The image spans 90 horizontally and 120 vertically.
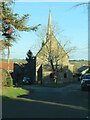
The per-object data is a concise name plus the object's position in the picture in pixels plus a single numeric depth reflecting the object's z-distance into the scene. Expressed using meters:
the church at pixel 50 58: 61.87
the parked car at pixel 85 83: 28.41
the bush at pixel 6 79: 26.33
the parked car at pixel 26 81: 59.78
